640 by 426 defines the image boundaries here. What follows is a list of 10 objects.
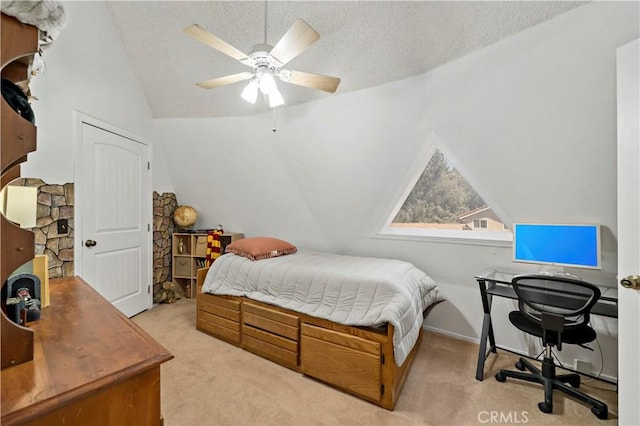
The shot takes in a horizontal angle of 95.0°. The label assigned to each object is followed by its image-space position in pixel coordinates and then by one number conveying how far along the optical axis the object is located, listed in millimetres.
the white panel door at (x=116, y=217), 2881
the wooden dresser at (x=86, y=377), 667
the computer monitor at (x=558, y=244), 2094
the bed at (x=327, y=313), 1937
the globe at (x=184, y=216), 4195
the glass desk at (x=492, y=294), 1963
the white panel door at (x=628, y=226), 1441
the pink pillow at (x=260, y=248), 2949
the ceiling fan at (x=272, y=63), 1555
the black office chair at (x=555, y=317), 1786
